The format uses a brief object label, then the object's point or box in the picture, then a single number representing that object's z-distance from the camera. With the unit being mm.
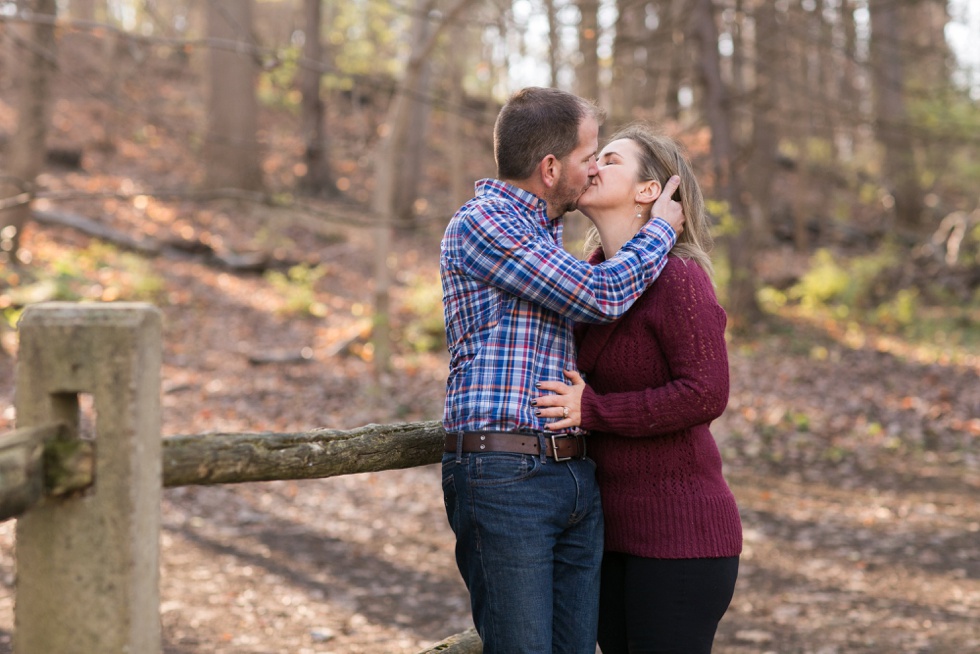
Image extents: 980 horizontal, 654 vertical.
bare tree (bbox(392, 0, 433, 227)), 22641
